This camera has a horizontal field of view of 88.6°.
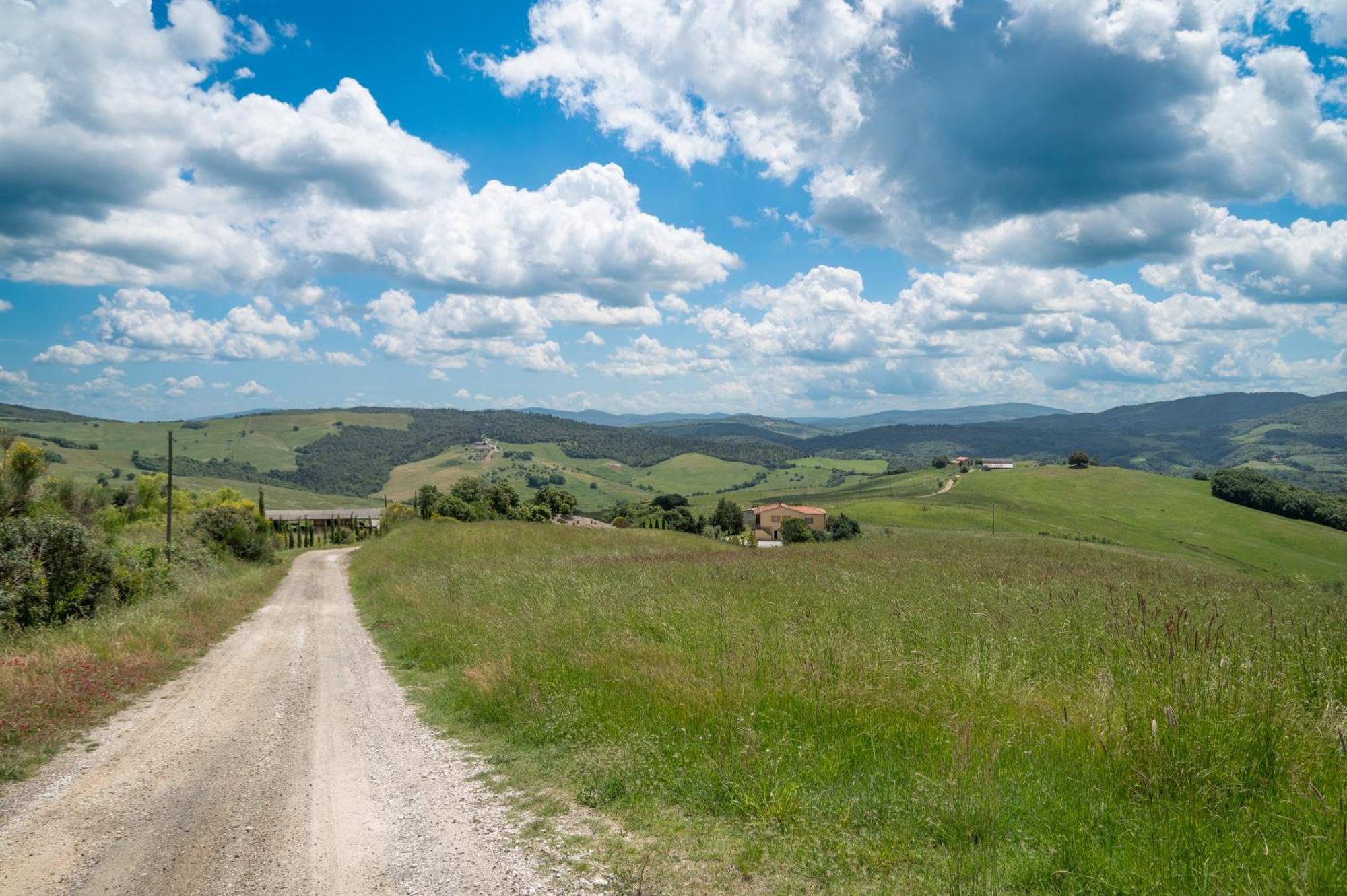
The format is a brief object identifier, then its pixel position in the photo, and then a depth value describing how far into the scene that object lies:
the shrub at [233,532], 44.00
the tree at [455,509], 66.75
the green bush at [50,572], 15.73
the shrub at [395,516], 76.38
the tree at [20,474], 22.03
